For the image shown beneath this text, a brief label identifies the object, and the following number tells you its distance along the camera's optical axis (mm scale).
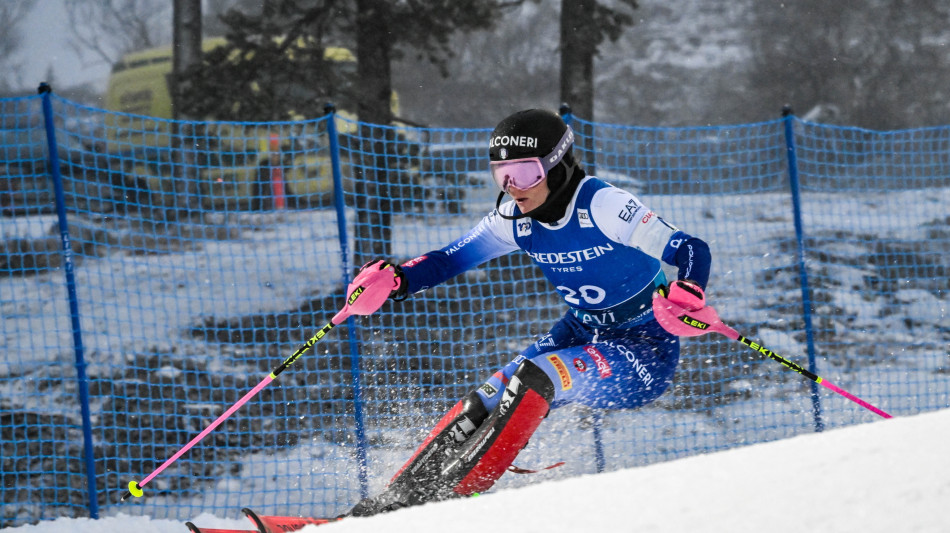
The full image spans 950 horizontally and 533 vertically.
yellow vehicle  20906
